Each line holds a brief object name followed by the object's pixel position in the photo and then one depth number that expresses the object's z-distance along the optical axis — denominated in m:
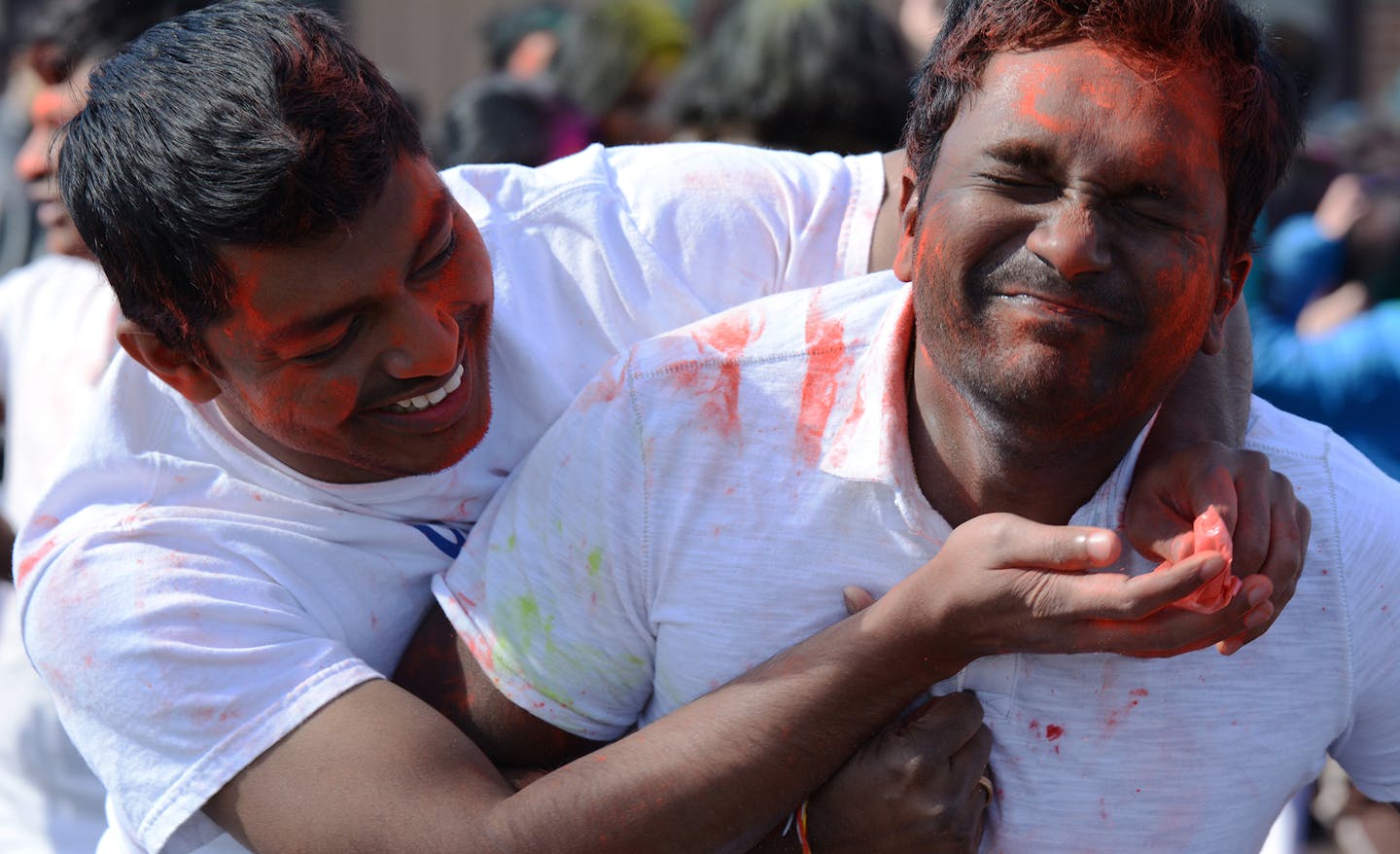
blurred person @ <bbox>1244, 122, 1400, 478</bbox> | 3.64
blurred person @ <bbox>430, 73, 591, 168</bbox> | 4.39
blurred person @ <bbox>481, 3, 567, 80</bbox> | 6.14
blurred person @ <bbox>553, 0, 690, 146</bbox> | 5.45
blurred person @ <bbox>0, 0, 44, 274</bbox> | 4.96
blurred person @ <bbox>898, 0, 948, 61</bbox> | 4.52
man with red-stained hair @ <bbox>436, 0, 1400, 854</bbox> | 1.81
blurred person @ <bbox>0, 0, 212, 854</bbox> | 3.22
